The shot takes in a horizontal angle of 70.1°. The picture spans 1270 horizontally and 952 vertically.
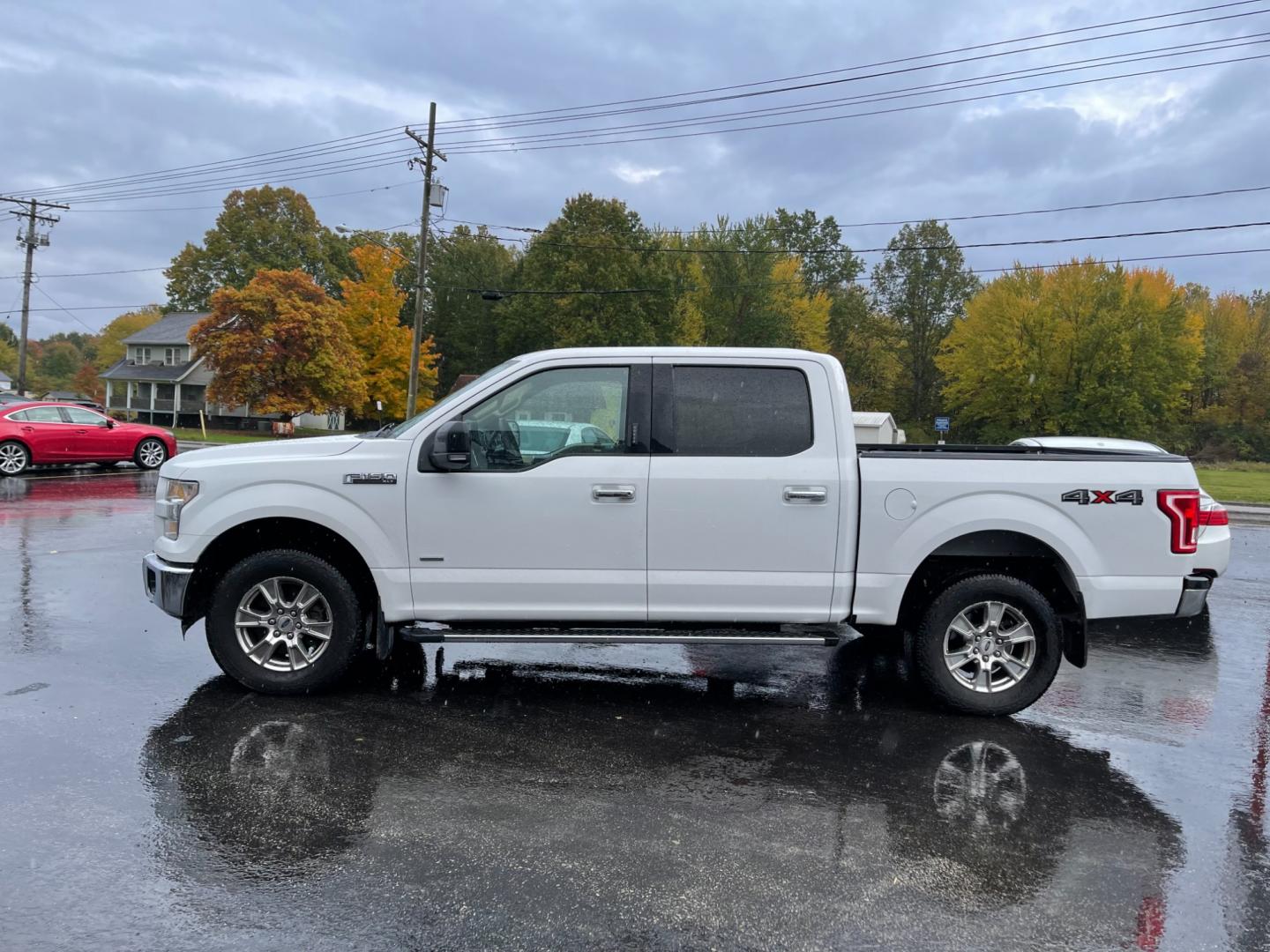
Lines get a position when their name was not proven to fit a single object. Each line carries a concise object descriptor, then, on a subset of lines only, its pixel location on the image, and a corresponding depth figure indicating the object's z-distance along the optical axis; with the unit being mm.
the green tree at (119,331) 106812
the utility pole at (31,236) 45716
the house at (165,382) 62894
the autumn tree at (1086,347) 53781
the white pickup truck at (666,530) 5062
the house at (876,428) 27359
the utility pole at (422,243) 31242
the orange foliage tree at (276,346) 44656
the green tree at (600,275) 59312
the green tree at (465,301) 72688
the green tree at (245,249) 71500
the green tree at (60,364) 124812
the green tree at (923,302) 70562
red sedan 18062
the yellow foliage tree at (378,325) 52625
